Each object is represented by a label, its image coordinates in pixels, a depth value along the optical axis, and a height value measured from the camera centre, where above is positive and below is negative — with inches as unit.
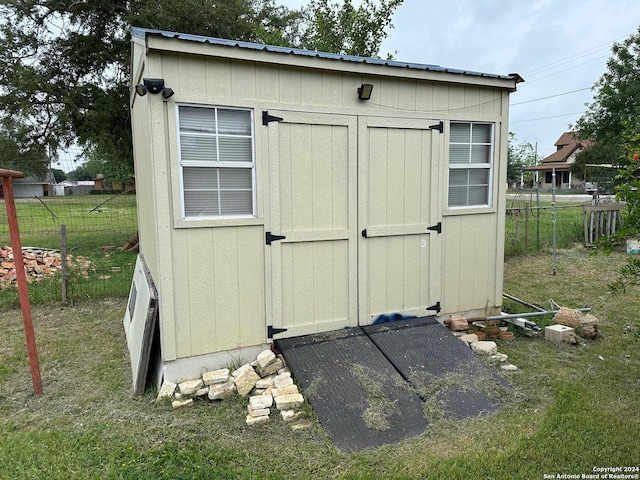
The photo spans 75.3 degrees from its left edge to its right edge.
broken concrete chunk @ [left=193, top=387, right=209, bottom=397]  126.7 -59.8
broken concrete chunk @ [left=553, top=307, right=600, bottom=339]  173.9 -55.7
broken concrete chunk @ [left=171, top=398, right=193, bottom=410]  120.6 -60.3
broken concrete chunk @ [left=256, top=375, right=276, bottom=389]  129.2 -58.2
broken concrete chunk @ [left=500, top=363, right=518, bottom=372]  142.6 -60.1
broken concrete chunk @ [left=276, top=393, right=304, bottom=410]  117.0 -58.1
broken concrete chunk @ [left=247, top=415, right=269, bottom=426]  112.3 -60.7
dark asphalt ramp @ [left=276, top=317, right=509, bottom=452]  110.4 -56.8
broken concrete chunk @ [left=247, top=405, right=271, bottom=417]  114.3 -59.7
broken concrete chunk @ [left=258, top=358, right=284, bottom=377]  134.4 -56.0
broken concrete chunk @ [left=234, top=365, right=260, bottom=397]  127.6 -57.2
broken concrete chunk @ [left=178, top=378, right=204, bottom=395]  126.4 -58.3
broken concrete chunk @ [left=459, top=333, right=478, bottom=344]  161.5 -56.6
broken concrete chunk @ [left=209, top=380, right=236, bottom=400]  125.0 -58.8
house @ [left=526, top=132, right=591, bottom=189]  1577.3 +118.5
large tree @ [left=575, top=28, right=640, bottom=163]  628.1 +148.5
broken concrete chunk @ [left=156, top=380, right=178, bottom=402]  125.0 -58.7
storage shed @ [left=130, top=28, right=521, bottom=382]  129.0 +2.0
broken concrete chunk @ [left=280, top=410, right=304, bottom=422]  113.3 -60.1
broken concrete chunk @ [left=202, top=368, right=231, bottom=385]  129.4 -56.6
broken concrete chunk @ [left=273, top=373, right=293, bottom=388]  125.8 -56.7
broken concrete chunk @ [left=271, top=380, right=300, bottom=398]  121.3 -57.1
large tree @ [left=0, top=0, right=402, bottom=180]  363.6 +139.5
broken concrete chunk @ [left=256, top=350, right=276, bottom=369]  134.6 -53.2
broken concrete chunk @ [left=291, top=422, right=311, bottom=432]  110.0 -61.4
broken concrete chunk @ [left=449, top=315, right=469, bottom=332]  171.9 -54.3
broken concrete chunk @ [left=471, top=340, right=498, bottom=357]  151.0 -56.9
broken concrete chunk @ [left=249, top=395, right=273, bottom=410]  116.4 -58.4
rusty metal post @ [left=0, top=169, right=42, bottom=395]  124.5 -23.7
